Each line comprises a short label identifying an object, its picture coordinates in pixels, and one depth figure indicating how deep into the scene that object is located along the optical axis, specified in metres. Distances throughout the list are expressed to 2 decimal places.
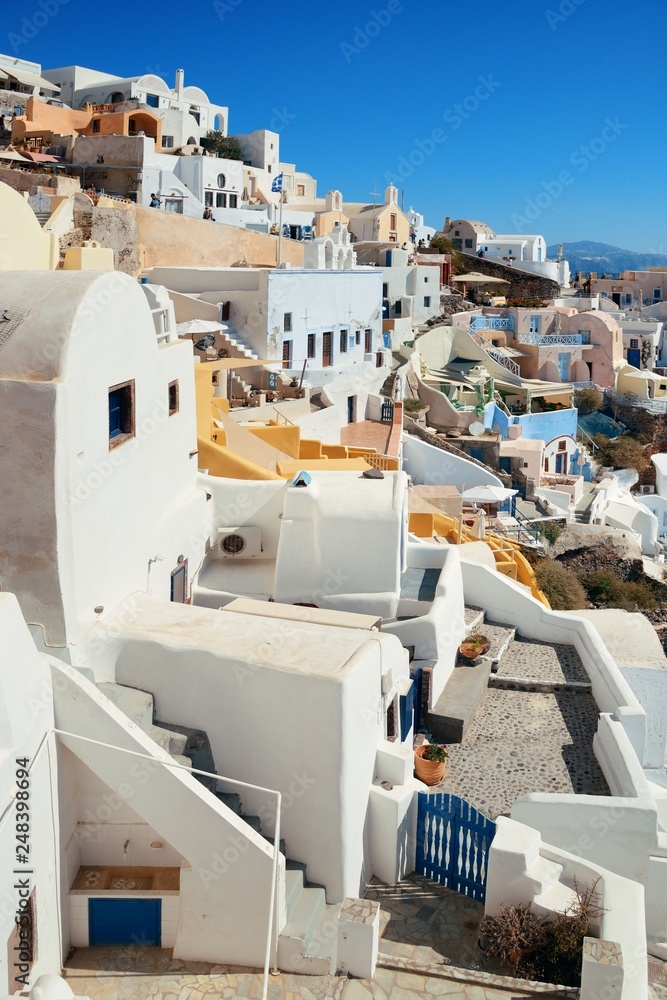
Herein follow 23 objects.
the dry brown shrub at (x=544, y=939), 8.00
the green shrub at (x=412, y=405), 36.78
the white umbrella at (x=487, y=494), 27.56
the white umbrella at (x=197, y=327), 25.48
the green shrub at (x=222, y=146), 56.50
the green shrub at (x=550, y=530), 29.25
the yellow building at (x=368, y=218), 55.62
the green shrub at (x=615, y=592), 25.67
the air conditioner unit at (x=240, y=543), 13.85
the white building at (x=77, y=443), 8.31
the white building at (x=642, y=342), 57.59
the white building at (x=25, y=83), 57.38
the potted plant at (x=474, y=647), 13.34
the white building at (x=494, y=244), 78.79
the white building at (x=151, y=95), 52.66
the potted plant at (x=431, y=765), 10.54
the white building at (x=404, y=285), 47.47
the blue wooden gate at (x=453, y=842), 9.15
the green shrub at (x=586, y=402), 48.28
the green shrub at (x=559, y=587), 22.53
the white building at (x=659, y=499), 36.39
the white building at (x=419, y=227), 70.49
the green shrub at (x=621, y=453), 43.47
